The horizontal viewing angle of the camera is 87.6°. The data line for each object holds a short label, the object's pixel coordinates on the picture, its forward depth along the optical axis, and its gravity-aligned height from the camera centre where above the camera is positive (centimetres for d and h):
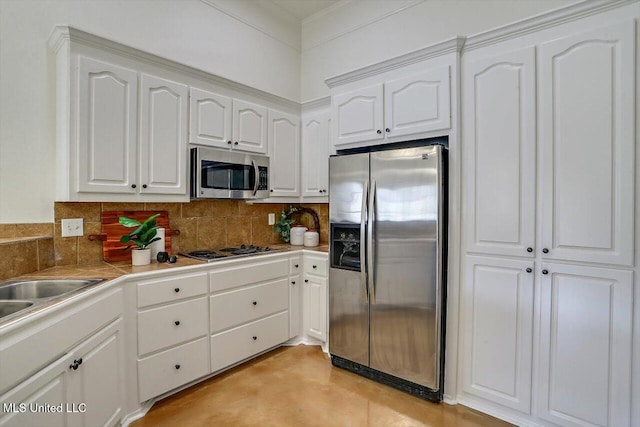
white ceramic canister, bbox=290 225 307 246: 343 -26
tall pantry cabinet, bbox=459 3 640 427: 170 -7
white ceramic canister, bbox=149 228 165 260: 249 -27
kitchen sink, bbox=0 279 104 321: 170 -42
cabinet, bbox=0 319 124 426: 118 -76
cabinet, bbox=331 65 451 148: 224 +75
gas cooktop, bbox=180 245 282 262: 255 -36
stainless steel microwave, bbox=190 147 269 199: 255 +29
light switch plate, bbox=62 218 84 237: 222 -13
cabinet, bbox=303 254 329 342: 295 -78
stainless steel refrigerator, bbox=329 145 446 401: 218 -39
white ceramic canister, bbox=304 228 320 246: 331 -28
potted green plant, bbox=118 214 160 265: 223 -21
